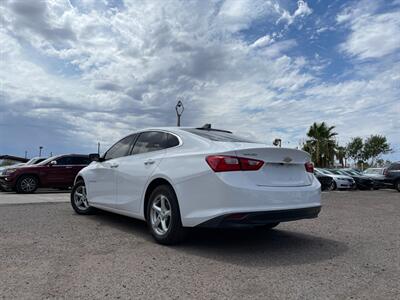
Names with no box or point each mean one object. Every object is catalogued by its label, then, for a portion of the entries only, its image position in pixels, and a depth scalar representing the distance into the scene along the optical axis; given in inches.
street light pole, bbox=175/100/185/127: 762.8
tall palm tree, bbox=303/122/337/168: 1866.4
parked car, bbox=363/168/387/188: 923.4
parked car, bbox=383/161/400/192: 859.4
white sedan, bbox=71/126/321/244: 173.8
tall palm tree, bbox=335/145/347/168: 2300.1
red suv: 608.7
